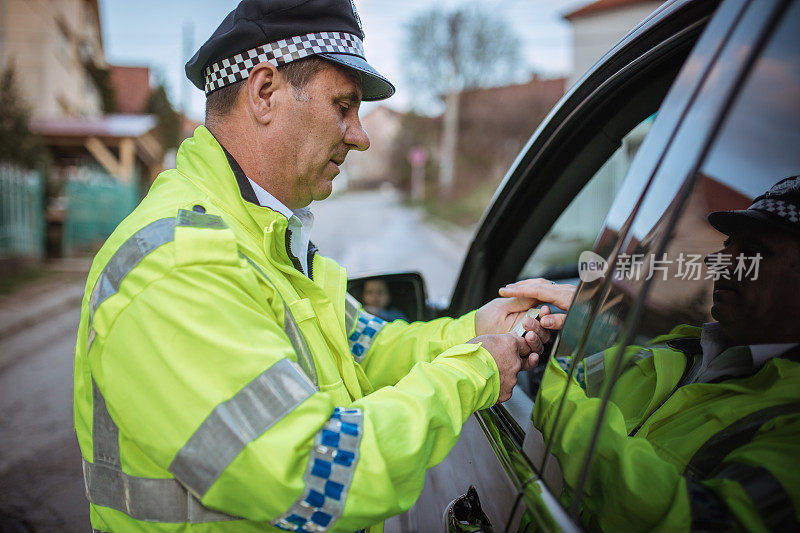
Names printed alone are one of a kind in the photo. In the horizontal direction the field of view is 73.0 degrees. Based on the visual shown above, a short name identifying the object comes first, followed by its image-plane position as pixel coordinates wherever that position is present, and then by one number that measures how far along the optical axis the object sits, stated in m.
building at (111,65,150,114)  38.06
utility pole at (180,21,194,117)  21.72
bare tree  25.42
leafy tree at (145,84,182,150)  32.91
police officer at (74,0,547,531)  0.95
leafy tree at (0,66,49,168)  10.46
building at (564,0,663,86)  16.17
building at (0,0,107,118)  17.62
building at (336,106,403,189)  64.88
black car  0.82
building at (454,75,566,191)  24.73
